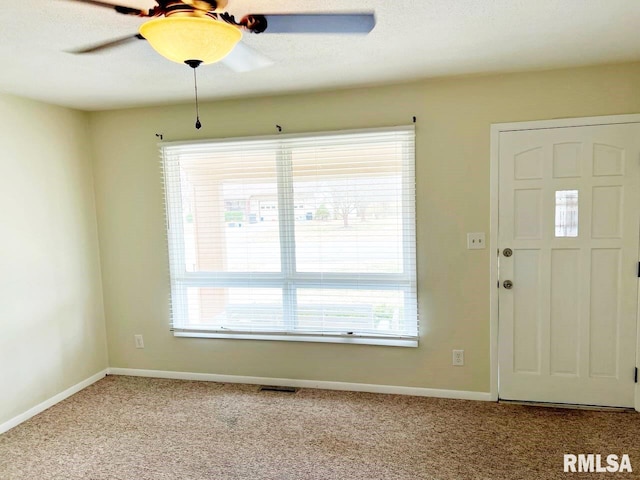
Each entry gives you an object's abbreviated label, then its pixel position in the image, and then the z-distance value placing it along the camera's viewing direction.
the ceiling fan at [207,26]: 1.47
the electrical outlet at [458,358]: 3.11
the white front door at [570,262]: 2.75
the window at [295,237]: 3.12
